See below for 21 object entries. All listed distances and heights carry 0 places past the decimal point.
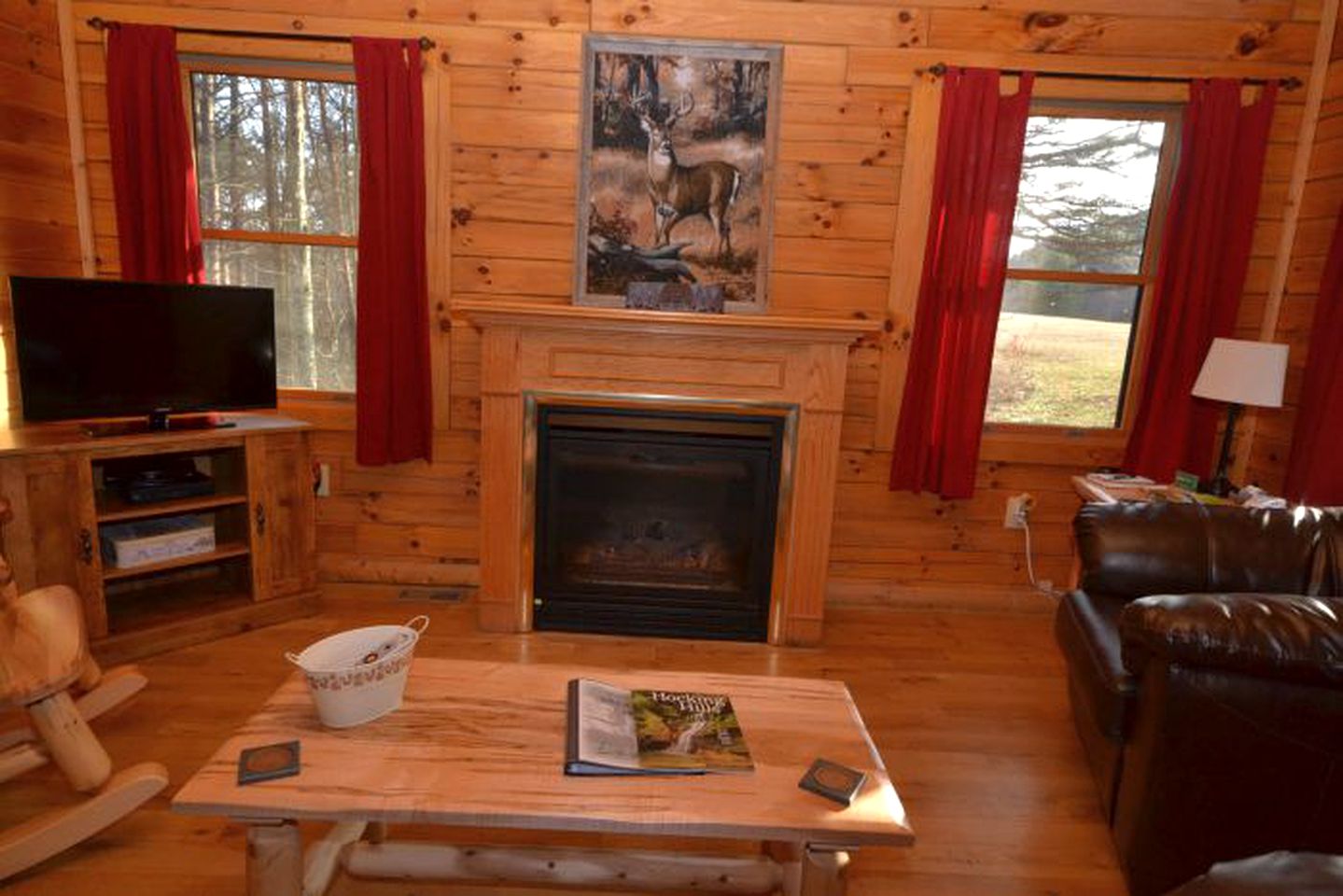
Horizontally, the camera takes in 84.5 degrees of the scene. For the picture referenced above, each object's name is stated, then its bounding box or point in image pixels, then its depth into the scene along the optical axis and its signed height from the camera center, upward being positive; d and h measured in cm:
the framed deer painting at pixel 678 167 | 269 +52
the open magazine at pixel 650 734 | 123 -75
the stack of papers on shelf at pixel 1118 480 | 266 -52
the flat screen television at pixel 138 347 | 224 -22
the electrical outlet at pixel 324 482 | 298 -77
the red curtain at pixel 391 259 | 264 +12
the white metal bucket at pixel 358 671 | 125 -66
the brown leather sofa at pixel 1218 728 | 135 -74
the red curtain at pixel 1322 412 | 238 -22
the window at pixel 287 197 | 279 +34
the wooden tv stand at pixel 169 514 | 216 -81
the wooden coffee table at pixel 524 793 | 111 -75
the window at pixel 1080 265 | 285 +26
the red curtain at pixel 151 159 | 258 +42
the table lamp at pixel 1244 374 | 233 -11
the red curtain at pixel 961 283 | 267 +15
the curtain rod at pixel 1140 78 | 269 +93
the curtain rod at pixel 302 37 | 267 +89
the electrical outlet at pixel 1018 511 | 303 -74
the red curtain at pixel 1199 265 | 265 +26
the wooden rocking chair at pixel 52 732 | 152 -100
